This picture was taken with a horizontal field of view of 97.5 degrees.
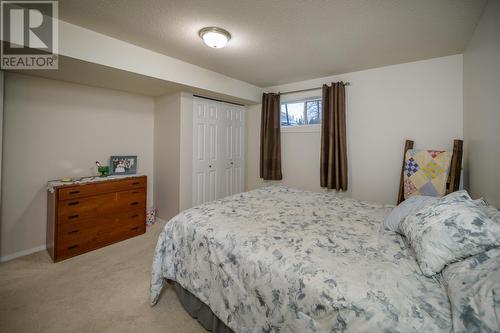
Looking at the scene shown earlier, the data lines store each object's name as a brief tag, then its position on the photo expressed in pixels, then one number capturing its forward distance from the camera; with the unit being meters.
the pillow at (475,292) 0.65
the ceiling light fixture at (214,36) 2.00
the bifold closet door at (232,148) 3.88
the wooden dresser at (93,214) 2.32
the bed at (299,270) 0.83
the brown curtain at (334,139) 3.11
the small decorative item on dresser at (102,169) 2.86
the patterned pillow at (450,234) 0.91
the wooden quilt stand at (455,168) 2.24
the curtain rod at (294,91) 3.47
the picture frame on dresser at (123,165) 3.07
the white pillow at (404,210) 1.43
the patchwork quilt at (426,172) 2.32
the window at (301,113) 3.57
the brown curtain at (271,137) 3.80
